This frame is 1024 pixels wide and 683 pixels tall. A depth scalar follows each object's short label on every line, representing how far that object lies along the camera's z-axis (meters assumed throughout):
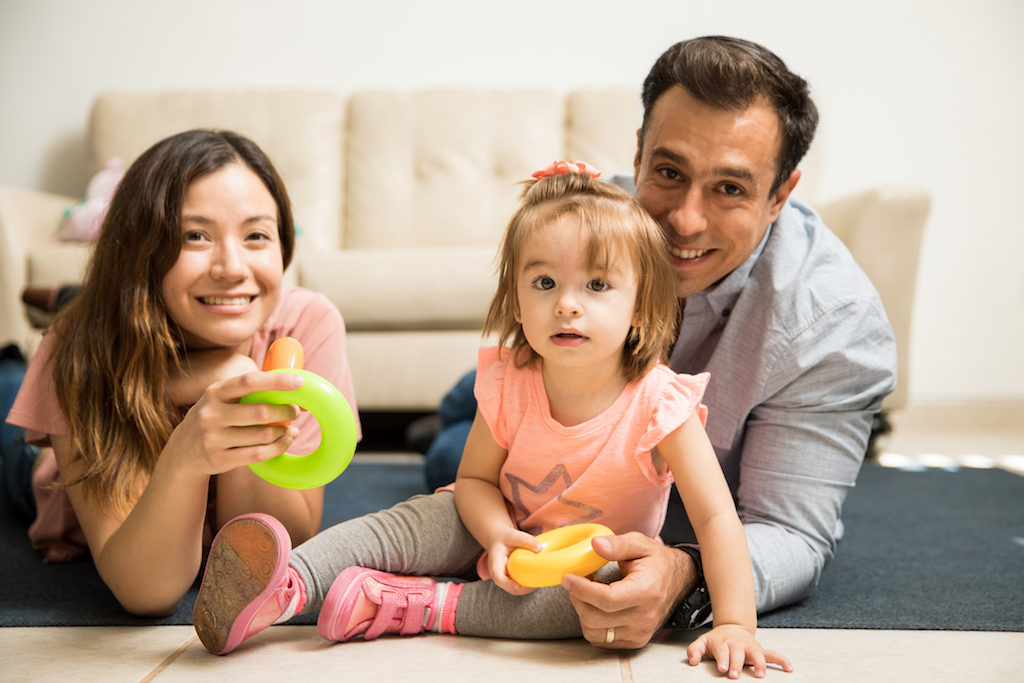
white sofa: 3.06
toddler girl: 0.96
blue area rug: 1.12
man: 1.16
